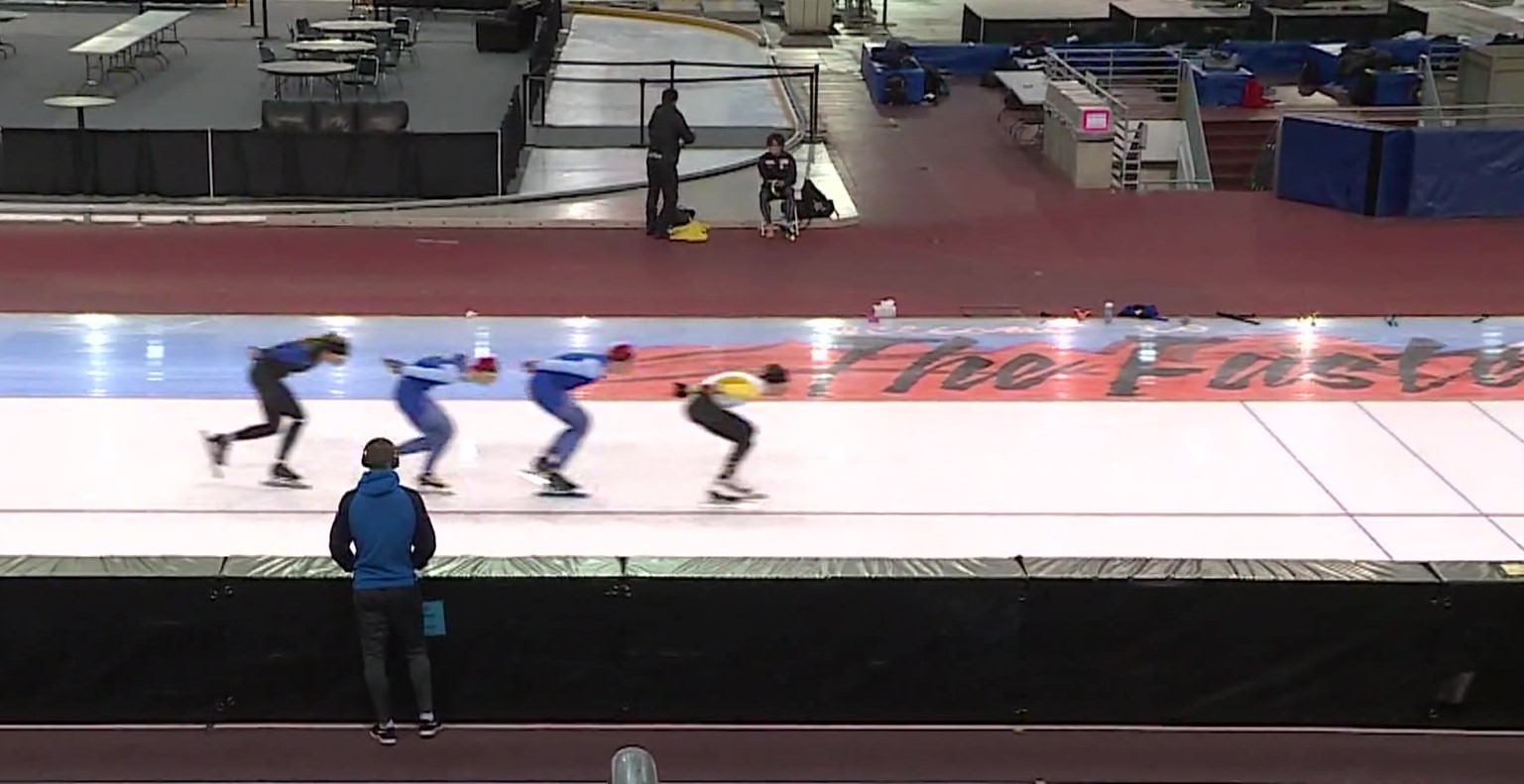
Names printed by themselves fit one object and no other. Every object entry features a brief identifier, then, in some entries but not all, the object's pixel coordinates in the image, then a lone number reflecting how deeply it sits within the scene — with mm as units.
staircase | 21203
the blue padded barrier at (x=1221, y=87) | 24266
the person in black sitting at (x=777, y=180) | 16656
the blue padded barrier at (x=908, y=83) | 25750
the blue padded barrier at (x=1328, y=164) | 18562
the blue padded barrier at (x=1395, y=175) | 18344
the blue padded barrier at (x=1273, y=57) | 28891
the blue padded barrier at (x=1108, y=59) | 26078
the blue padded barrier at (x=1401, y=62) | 24938
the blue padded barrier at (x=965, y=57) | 28797
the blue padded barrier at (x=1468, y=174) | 18406
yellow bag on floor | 16656
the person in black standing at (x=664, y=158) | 16359
